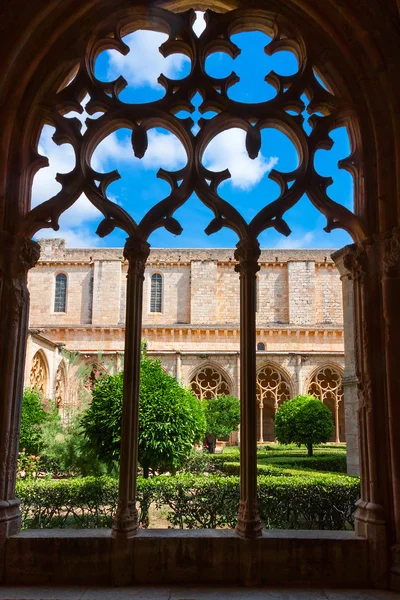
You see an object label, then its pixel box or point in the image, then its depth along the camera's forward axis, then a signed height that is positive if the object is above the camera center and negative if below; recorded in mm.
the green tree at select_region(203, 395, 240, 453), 14172 -388
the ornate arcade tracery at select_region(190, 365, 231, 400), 18484 +772
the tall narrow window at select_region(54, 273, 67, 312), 25531 +5593
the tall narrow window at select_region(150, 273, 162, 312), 25344 +5475
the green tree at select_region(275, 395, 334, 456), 11391 -463
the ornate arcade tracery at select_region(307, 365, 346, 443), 18656 +741
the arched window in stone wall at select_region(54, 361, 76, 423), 14766 +519
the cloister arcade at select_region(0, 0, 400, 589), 2686 +1196
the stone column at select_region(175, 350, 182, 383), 18125 +1356
